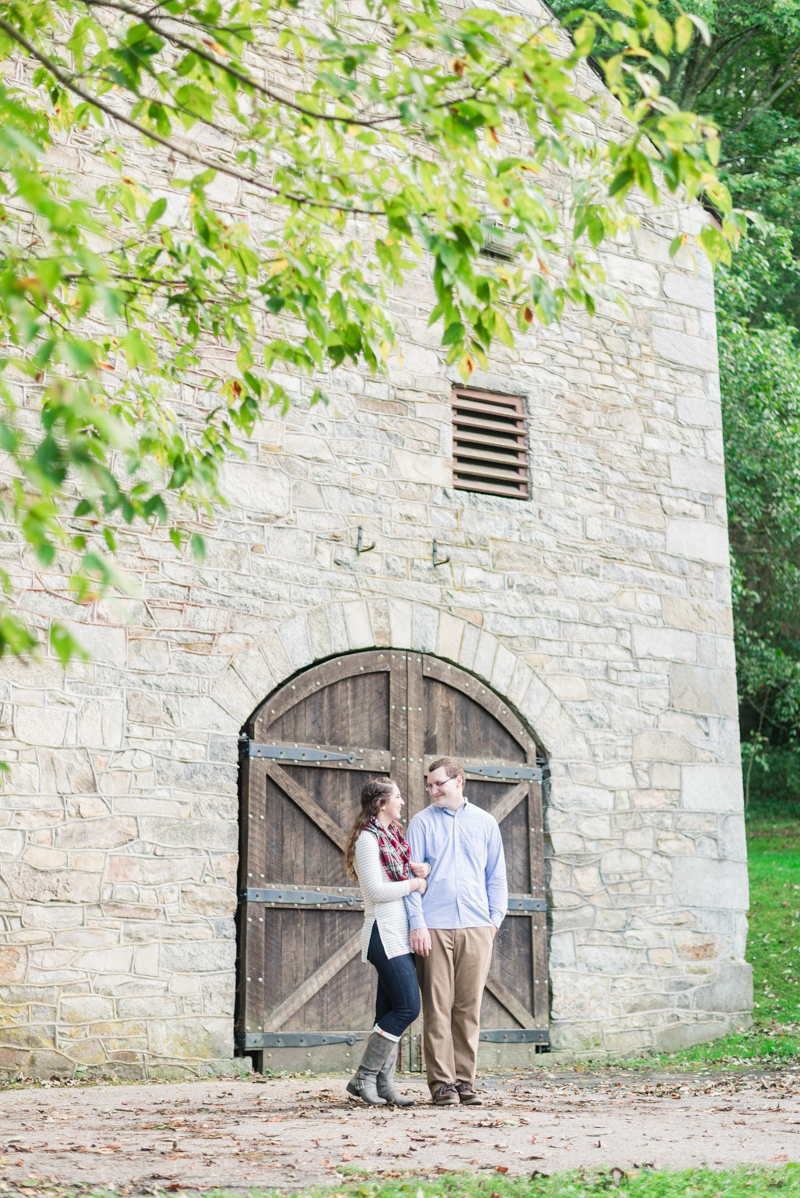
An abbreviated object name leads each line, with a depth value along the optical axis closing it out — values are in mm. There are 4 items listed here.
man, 5805
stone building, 6832
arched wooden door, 7270
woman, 5594
